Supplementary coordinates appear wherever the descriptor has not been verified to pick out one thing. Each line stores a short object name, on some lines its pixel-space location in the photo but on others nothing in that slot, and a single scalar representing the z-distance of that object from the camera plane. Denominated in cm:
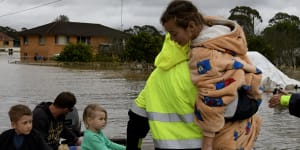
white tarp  2139
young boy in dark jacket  424
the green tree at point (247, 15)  4946
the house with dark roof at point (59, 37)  6638
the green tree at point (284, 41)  4084
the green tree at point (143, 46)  3731
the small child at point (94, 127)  517
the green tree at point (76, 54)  5006
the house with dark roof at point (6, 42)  11079
